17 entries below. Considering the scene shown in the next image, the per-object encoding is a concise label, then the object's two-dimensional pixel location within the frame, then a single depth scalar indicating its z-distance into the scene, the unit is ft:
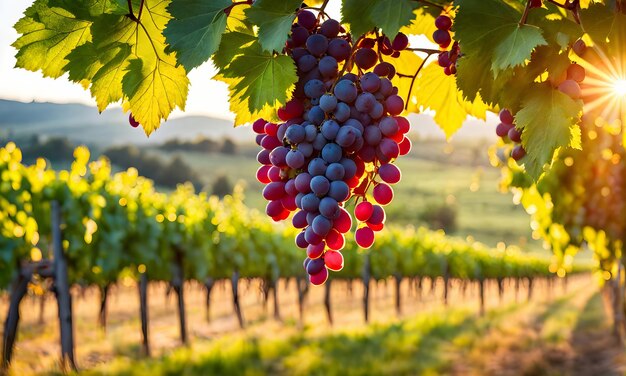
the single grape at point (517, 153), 5.26
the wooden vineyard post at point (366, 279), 55.77
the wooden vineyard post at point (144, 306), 35.74
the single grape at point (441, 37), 4.75
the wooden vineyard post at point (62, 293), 26.13
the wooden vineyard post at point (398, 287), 62.08
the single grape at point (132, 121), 4.55
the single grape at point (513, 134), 5.02
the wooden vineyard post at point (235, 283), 44.59
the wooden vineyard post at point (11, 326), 25.61
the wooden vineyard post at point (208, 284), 42.32
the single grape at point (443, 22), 4.70
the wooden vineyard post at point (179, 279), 38.70
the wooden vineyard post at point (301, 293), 54.80
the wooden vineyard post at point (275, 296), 50.66
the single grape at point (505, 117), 5.12
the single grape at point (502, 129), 5.44
